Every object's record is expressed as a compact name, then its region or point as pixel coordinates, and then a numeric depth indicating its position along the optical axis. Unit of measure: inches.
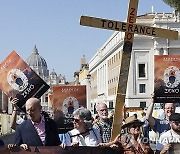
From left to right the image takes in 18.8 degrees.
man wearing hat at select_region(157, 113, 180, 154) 223.0
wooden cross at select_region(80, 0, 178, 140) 258.5
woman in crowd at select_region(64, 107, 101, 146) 223.9
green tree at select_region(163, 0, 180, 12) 790.5
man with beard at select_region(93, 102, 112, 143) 260.7
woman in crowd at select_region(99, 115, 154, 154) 204.5
